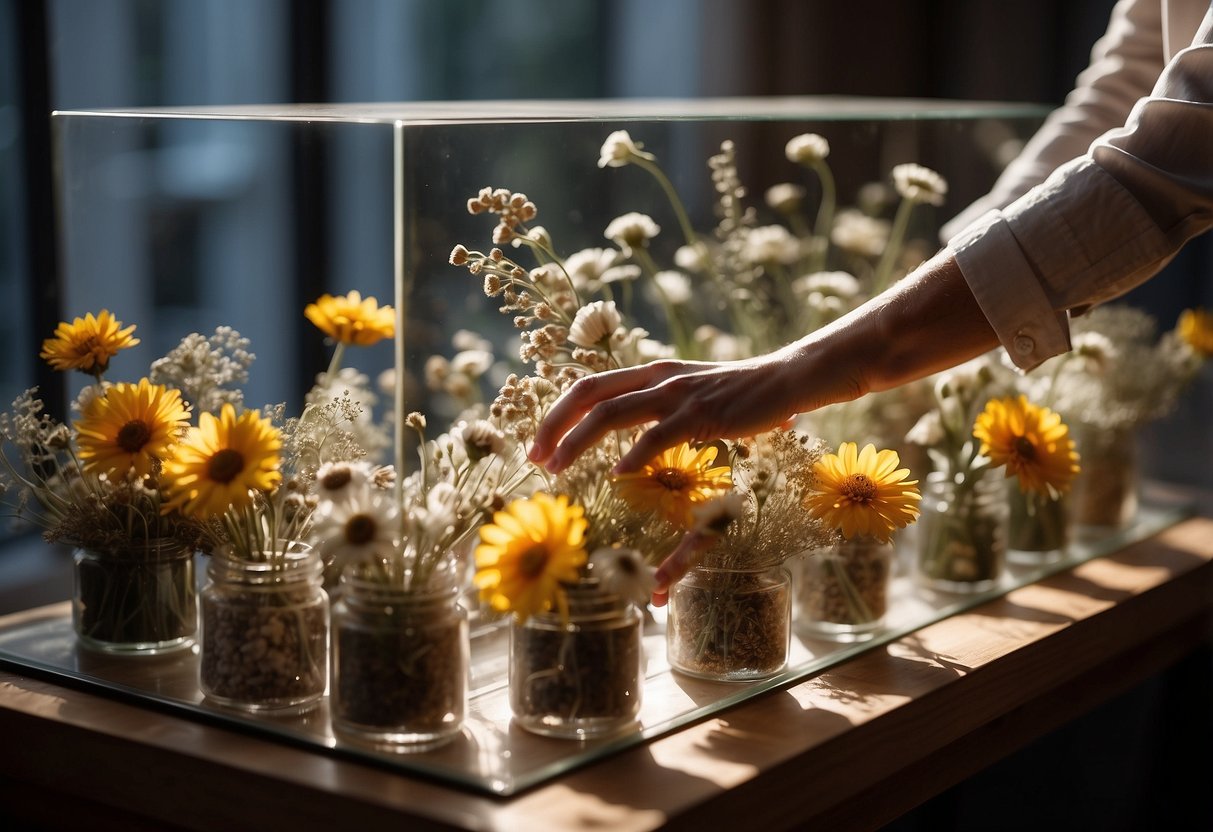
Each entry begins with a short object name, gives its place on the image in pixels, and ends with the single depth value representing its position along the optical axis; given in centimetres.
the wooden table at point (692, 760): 84
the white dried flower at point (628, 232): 120
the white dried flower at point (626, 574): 89
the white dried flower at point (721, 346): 138
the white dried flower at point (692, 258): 136
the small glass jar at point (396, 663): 89
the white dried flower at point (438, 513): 90
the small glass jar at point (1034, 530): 146
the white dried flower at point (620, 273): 117
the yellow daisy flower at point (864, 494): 101
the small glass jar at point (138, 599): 107
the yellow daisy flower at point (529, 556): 85
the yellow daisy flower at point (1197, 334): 163
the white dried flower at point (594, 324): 101
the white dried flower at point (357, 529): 86
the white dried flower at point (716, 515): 89
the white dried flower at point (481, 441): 92
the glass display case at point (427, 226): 97
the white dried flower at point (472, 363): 117
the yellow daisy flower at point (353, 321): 108
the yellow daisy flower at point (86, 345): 106
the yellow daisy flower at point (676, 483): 95
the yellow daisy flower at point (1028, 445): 117
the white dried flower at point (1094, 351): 144
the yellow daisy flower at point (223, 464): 91
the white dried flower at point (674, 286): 136
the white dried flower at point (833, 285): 143
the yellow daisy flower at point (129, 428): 99
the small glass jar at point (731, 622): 103
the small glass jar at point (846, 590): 119
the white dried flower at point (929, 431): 130
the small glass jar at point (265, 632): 95
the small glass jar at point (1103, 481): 156
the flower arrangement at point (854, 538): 101
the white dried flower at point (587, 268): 115
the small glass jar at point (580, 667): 91
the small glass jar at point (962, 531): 133
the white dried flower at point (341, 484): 88
